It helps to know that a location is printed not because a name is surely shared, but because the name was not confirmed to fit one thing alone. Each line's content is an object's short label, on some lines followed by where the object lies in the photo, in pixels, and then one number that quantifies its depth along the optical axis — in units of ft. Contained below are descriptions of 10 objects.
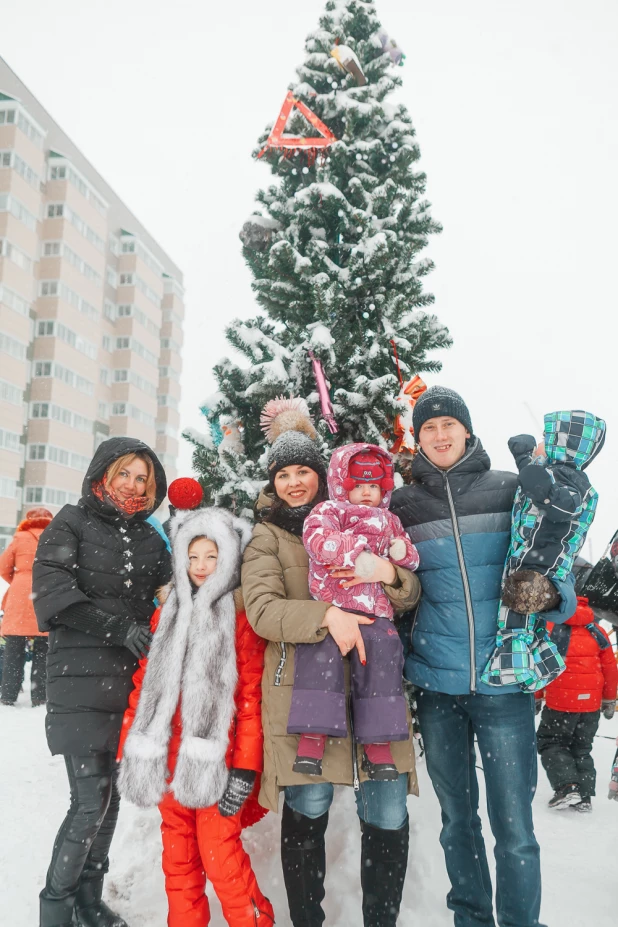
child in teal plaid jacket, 6.85
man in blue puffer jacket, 7.20
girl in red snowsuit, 7.48
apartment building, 98.99
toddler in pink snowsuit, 7.14
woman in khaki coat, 7.34
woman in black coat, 7.90
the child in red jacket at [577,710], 13.70
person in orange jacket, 20.08
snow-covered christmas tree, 12.83
